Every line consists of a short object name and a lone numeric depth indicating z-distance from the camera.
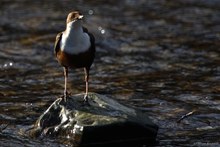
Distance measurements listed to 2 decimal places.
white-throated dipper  14.01
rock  13.57
